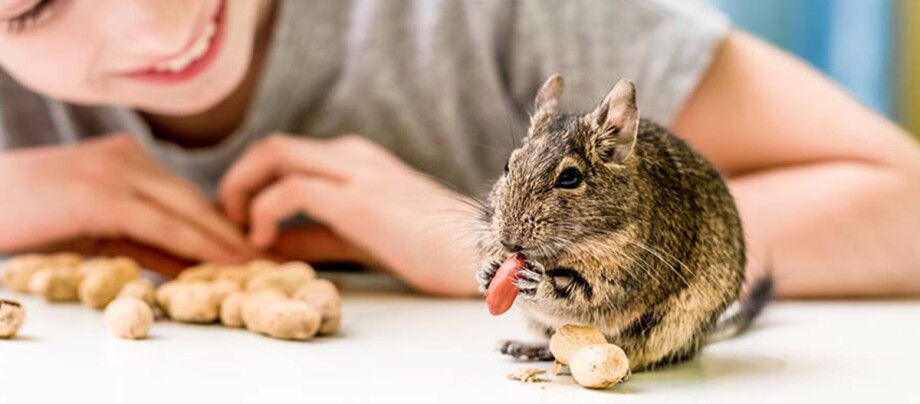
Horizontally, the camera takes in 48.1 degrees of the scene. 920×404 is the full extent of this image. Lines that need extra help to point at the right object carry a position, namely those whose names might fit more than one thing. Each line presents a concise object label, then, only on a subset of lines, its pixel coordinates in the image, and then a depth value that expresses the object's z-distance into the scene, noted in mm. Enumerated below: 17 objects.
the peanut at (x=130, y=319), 852
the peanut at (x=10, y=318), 838
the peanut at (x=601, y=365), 670
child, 1153
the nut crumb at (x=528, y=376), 706
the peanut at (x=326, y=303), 878
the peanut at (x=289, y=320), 850
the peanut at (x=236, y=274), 1029
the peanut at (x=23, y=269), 1145
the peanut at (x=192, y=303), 931
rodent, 676
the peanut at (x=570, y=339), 693
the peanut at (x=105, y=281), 1012
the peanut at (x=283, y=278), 983
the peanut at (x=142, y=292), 949
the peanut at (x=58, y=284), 1061
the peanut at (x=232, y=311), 915
